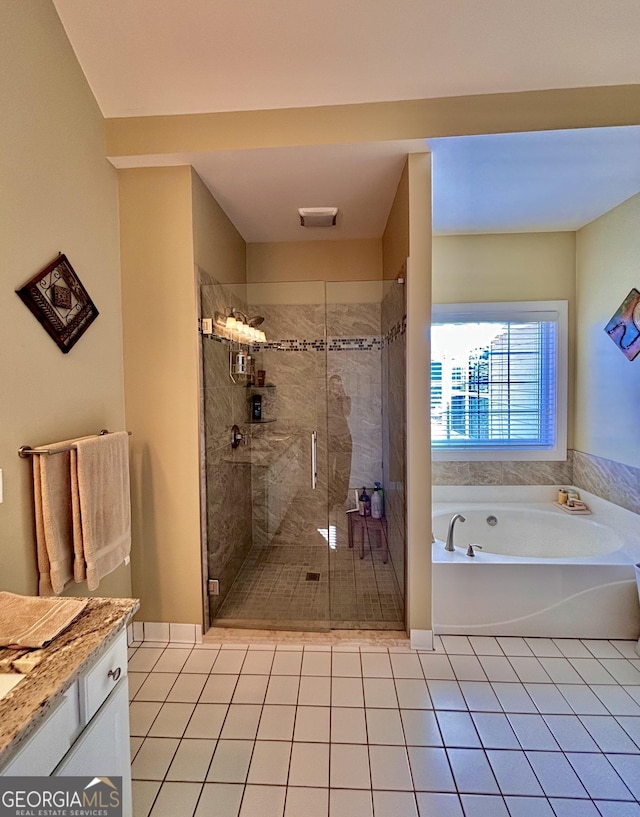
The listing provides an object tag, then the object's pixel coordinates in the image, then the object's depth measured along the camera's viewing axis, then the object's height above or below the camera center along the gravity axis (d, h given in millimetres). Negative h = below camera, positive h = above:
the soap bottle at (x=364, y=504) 2938 -828
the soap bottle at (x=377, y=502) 2906 -810
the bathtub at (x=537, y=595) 2158 -1136
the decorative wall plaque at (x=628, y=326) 2506 +434
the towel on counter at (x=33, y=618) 980 -601
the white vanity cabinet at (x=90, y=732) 795 -777
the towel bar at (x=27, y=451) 1466 -194
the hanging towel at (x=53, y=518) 1500 -469
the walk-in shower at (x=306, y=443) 2543 -348
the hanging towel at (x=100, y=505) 1604 -476
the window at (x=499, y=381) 3100 +100
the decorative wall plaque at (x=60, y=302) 1533 +412
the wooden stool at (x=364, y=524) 2846 -956
